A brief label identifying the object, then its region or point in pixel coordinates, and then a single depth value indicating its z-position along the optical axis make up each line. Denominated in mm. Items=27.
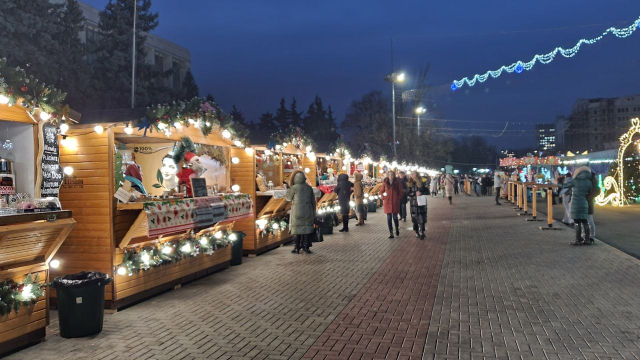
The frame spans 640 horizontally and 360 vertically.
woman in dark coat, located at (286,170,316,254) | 11555
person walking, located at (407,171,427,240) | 13852
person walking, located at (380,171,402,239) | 14523
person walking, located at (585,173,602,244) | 11984
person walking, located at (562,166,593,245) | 11945
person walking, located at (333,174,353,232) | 16469
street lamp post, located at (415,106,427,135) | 44122
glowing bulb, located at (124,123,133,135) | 7406
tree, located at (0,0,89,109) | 24766
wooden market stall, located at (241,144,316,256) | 11516
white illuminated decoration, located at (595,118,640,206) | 23641
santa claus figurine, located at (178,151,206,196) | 9192
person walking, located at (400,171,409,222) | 18934
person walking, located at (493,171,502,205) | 28406
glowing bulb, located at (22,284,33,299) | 5512
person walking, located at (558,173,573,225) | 16966
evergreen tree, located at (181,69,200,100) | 47188
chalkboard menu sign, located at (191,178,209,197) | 8969
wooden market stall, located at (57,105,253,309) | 6996
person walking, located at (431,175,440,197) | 40688
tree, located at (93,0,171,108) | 34250
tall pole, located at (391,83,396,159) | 36150
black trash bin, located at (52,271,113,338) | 5805
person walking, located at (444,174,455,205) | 30052
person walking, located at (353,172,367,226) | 17672
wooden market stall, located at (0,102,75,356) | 5281
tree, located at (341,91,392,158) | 48500
